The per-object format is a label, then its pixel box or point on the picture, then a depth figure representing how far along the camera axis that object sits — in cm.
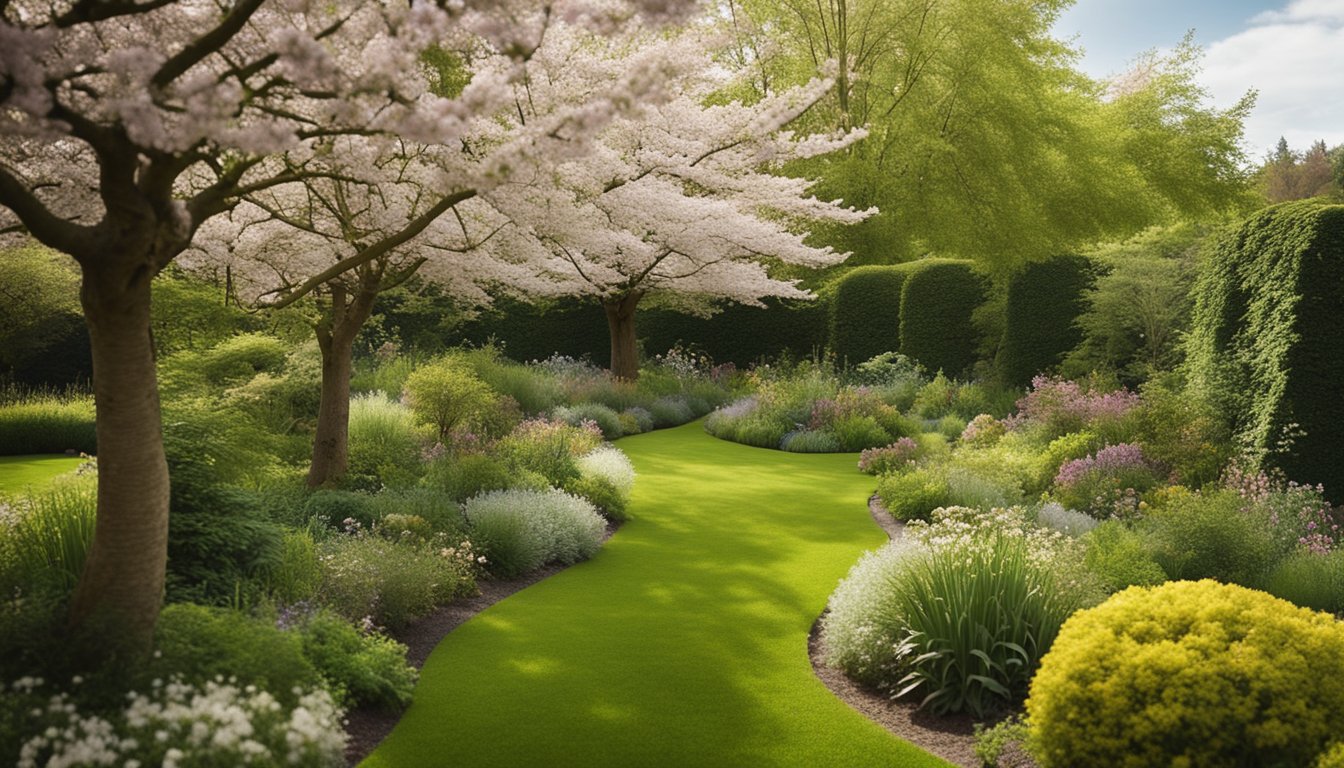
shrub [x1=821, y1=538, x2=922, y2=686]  579
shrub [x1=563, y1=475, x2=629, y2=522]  1034
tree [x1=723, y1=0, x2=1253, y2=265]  2094
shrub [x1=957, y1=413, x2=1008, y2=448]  1332
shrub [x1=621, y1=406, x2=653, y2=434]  1753
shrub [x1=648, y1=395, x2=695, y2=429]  1861
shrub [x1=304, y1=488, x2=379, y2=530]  828
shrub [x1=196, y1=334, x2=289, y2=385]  1210
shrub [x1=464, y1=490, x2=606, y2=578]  816
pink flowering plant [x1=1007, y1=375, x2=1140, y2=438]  1132
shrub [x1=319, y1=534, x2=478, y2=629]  618
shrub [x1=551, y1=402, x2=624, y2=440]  1616
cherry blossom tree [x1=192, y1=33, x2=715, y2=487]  595
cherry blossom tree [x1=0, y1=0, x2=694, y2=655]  325
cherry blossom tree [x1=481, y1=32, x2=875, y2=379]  902
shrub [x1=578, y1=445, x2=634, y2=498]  1091
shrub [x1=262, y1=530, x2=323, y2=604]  589
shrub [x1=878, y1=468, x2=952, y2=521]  1006
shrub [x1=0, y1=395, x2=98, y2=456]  1386
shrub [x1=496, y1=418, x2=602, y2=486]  1096
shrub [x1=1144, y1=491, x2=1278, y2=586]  708
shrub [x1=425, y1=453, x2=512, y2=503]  976
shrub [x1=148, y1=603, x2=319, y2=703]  423
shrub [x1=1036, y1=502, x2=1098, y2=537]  832
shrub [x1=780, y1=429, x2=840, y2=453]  1553
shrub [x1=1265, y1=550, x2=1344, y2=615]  642
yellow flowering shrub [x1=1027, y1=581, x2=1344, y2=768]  385
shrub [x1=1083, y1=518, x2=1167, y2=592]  637
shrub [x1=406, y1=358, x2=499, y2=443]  1182
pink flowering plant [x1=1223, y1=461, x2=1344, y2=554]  766
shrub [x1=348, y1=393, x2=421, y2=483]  1029
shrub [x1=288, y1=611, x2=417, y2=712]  509
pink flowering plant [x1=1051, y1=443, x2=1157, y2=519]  923
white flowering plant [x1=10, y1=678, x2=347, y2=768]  344
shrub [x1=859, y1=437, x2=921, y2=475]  1281
